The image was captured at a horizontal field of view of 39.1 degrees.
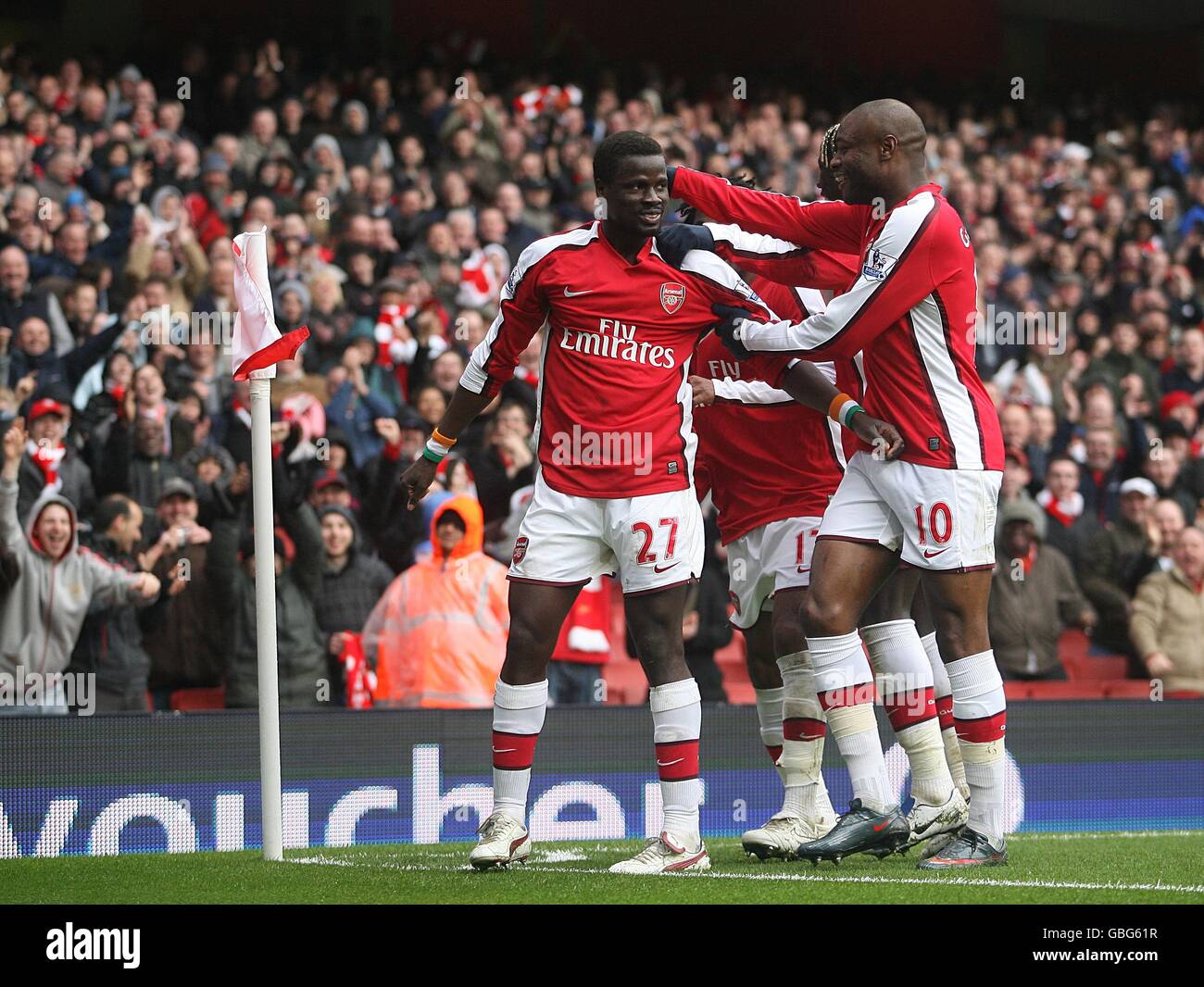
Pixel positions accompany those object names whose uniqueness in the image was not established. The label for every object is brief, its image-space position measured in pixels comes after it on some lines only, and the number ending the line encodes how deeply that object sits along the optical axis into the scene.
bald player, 5.66
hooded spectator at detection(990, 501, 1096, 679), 10.38
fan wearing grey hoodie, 8.36
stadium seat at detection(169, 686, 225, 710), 8.92
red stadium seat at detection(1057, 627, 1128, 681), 10.89
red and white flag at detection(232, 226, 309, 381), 6.10
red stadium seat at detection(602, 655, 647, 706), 10.11
